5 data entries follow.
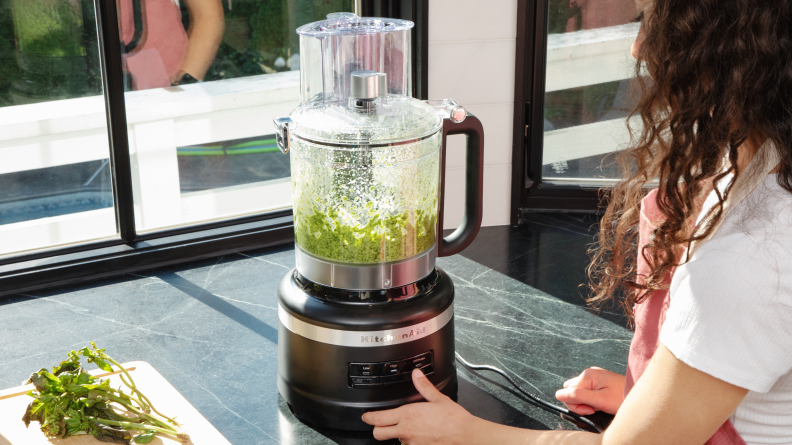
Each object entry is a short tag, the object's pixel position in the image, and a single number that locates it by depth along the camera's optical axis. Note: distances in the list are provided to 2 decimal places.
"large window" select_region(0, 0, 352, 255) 1.49
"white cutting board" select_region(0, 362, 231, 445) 0.93
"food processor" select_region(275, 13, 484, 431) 0.95
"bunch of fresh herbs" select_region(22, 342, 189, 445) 0.90
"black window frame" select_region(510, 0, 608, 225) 1.73
